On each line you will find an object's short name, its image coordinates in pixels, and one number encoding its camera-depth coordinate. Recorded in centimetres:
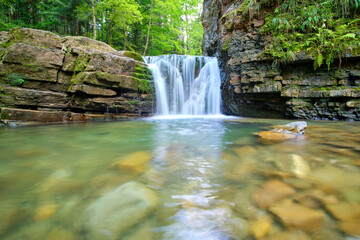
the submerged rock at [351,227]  101
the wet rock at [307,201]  130
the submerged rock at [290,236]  100
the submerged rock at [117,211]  111
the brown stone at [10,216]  112
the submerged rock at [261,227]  105
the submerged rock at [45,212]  122
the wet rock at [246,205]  123
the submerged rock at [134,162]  214
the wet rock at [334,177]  161
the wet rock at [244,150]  271
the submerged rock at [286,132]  374
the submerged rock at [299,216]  109
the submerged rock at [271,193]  137
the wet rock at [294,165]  191
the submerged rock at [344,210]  115
